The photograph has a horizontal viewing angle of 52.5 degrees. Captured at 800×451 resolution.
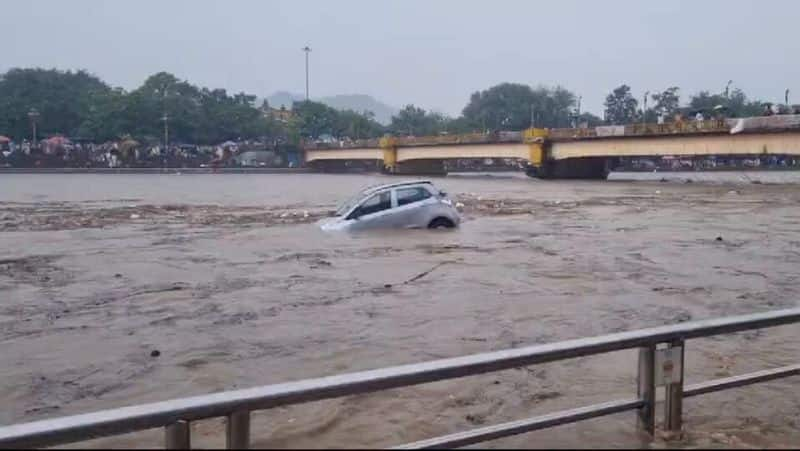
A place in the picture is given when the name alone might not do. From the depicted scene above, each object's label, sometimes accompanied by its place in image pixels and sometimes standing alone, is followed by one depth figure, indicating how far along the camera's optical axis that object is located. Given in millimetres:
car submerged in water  18562
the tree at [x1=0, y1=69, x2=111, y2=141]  107312
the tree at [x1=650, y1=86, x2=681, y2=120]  116262
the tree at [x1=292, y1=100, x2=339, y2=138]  124875
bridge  42250
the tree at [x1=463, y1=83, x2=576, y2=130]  139750
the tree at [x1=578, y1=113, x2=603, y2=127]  133088
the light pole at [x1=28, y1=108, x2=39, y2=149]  105250
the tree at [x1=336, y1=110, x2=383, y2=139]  128250
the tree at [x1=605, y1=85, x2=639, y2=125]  127812
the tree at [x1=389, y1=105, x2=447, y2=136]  137875
